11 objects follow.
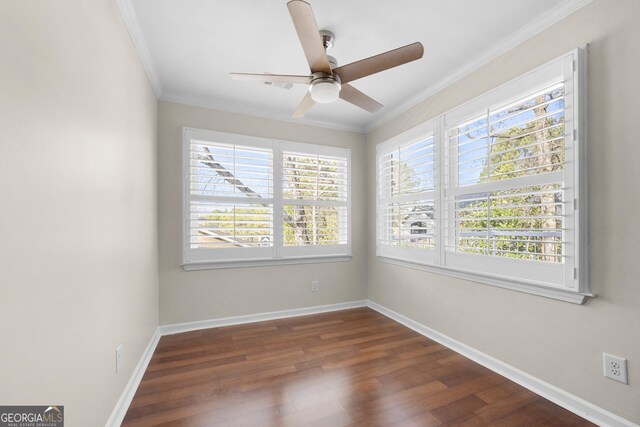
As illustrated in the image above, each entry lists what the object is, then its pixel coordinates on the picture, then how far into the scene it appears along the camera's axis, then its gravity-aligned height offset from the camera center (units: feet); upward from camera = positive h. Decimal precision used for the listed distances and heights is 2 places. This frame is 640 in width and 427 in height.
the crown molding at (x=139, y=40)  5.73 +4.20
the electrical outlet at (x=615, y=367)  5.01 -2.79
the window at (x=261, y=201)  10.04 +0.60
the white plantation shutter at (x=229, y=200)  10.02 +0.59
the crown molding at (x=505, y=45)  5.79 +4.18
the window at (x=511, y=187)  5.68 +0.72
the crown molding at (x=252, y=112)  9.89 +4.01
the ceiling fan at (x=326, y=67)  4.57 +2.95
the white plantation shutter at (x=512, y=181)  6.06 +0.84
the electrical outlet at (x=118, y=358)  5.45 -2.78
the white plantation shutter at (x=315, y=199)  11.39 +0.68
